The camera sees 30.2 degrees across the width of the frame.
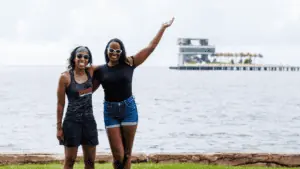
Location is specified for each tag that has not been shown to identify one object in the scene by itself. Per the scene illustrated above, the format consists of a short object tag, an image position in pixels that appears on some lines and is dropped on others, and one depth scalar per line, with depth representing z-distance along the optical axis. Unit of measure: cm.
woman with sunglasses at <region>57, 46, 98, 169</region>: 651
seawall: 970
